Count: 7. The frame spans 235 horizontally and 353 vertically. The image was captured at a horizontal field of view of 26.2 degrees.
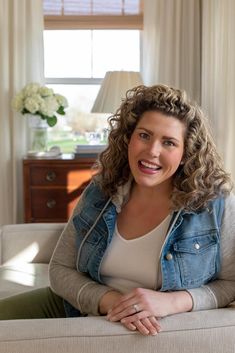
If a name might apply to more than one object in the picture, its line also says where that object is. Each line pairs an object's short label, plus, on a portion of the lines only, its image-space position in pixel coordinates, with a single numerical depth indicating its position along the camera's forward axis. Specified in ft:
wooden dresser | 10.75
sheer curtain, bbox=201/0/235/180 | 9.52
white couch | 3.54
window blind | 12.19
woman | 4.44
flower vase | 11.33
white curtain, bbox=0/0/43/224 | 11.73
